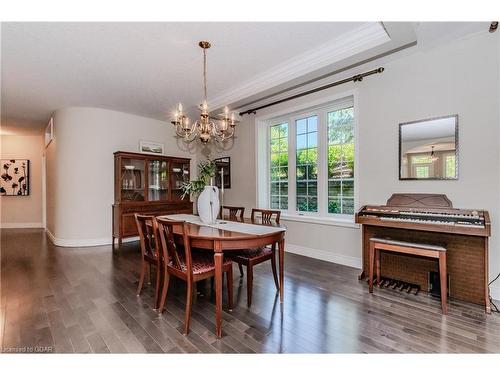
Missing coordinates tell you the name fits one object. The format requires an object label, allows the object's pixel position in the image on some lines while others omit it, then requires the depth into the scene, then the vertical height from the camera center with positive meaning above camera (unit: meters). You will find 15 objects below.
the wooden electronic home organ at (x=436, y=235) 2.21 -0.53
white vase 2.62 -0.18
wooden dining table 1.82 -0.43
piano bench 2.17 -0.63
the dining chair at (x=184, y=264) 1.85 -0.65
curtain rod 3.05 +1.41
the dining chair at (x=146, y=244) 2.38 -0.59
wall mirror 2.55 +0.40
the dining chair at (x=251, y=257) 2.30 -0.70
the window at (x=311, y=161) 3.55 +0.41
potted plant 2.62 -0.11
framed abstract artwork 6.86 +0.33
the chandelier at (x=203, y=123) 2.57 +0.70
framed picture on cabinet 5.28 +0.89
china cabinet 4.54 -0.01
